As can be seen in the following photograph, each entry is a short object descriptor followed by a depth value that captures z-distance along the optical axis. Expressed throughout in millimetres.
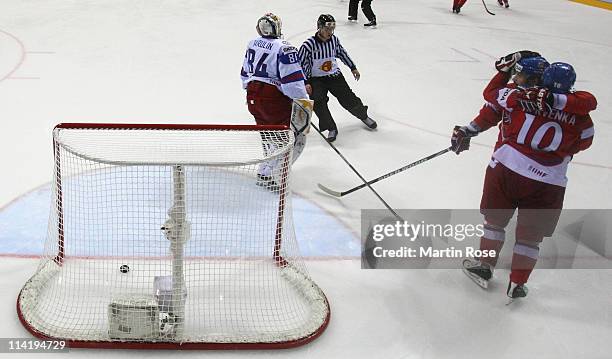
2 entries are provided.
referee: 9508
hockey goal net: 5445
